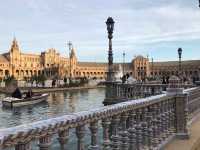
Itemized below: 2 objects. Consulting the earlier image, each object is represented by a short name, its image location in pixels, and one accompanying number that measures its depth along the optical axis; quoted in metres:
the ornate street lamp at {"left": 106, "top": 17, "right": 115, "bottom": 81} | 24.85
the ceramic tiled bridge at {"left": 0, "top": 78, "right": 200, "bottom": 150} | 3.21
